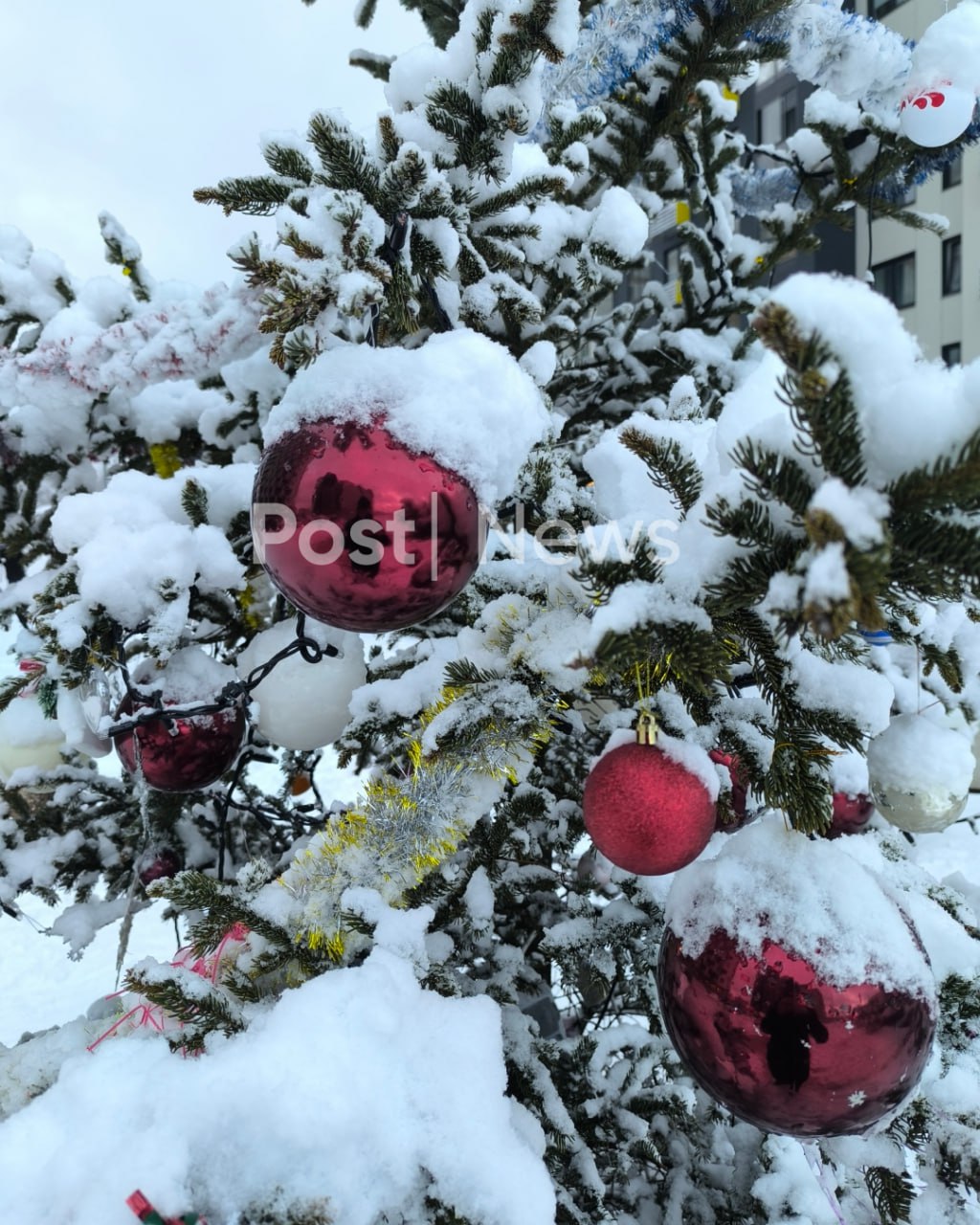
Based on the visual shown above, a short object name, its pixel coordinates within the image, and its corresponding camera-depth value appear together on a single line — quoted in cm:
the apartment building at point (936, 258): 1358
